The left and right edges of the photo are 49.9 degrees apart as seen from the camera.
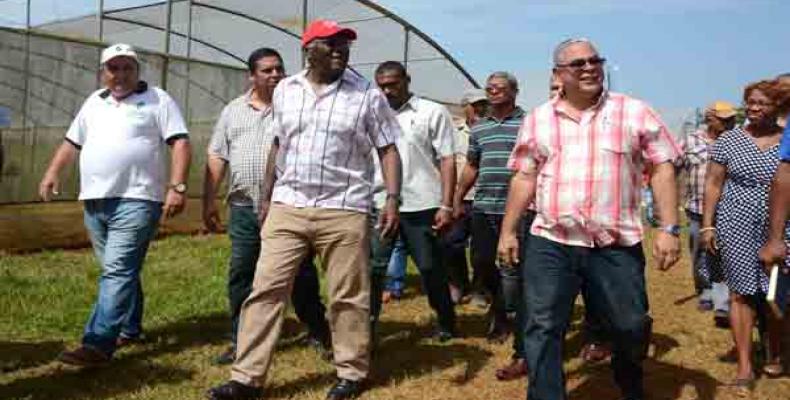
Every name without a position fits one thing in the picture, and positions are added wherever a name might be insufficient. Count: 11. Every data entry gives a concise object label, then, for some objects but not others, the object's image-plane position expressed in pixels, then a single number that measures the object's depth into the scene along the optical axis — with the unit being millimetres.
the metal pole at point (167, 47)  9992
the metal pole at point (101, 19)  10594
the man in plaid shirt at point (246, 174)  4742
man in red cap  4031
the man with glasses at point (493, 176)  5270
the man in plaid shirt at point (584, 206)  3561
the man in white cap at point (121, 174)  4566
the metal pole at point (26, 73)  8594
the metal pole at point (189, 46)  10337
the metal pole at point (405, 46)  13920
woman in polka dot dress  4582
